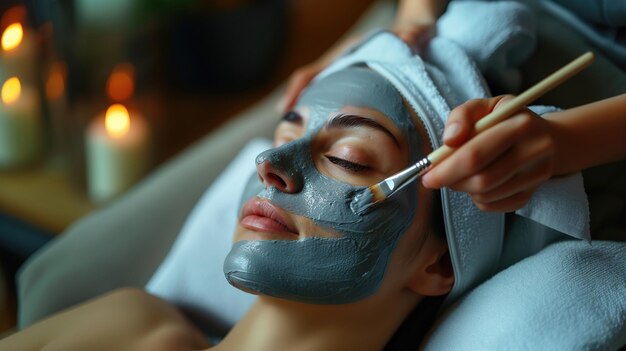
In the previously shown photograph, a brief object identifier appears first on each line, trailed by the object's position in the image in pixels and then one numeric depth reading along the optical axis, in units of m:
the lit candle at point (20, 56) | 1.28
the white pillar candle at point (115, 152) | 1.67
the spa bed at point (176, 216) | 1.03
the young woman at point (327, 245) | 0.86
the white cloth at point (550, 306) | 0.84
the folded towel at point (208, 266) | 1.14
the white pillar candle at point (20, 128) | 1.64
